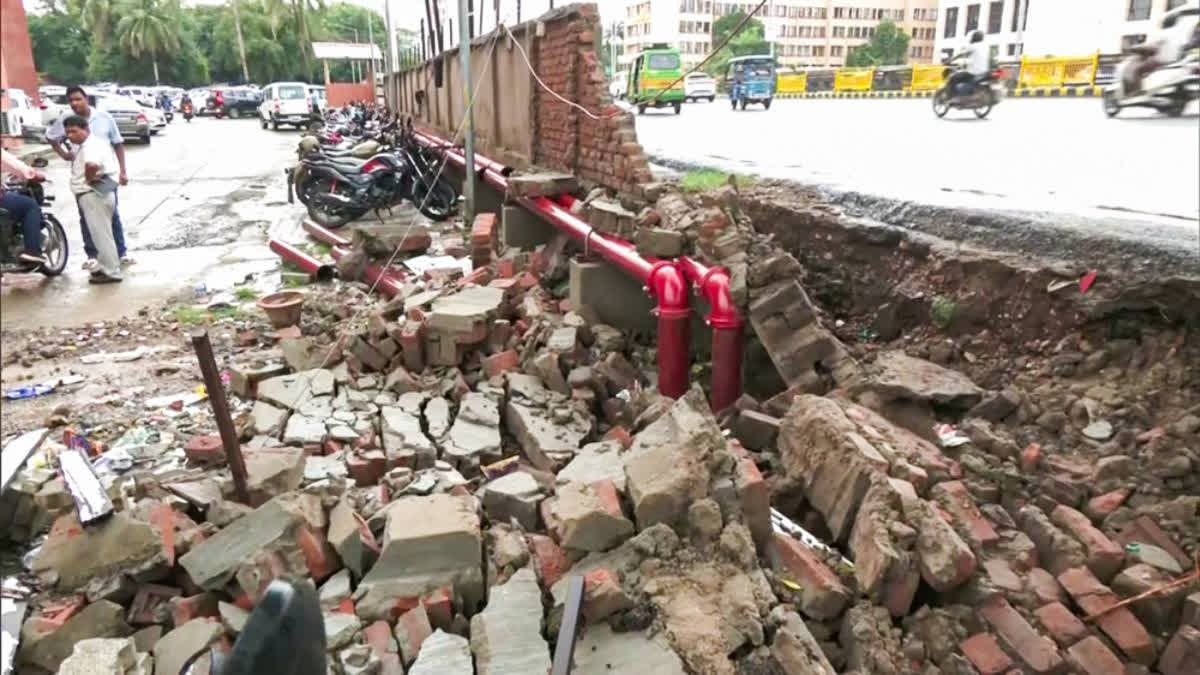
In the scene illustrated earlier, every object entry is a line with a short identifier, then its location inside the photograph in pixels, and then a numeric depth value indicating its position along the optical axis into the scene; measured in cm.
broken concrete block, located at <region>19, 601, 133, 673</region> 247
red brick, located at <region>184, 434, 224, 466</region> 364
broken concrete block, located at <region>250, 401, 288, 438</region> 400
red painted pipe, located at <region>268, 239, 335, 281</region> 736
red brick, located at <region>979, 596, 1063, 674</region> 249
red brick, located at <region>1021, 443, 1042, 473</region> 317
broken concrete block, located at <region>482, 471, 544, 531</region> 304
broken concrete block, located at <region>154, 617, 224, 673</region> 238
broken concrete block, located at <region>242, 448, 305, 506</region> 319
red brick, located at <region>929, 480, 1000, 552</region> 282
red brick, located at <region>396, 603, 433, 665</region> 242
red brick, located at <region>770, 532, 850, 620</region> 254
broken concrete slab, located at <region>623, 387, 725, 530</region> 266
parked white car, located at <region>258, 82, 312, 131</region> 2434
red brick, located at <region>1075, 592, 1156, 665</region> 258
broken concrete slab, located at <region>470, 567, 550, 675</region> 230
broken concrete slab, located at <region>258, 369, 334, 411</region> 434
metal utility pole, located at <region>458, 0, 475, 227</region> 870
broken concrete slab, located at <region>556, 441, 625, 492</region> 310
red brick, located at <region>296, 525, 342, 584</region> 270
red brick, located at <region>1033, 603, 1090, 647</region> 259
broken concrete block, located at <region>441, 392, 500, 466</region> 376
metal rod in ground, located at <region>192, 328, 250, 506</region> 285
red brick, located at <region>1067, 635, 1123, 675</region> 251
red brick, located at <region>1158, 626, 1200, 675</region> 251
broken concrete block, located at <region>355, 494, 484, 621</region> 261
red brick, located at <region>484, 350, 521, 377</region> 466
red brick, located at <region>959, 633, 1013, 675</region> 250
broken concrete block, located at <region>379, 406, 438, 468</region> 367
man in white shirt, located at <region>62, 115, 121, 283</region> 680
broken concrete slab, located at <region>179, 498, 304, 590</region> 259
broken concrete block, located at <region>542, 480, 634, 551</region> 263
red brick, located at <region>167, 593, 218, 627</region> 255
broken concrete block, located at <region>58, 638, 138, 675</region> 224
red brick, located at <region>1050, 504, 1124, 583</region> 274
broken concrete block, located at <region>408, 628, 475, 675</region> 229
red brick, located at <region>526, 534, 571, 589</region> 265
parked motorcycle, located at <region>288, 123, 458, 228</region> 975
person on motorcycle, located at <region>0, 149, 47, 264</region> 694
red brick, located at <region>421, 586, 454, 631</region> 255
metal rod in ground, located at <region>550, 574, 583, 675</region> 214
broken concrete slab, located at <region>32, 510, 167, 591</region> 268
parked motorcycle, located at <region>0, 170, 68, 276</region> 673
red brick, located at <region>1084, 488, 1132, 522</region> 295
